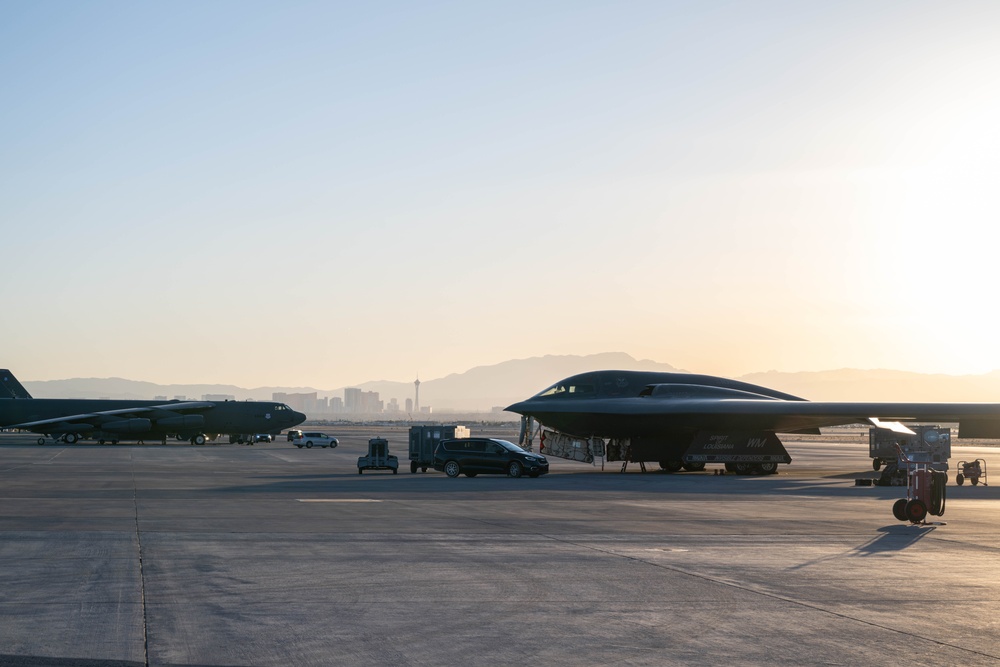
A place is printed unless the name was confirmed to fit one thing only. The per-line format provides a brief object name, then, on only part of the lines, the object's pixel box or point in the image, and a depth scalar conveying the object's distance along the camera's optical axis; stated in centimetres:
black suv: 4112
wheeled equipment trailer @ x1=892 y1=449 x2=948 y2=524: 2297
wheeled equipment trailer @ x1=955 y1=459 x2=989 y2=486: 4300
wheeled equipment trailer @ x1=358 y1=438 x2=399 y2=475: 4581
